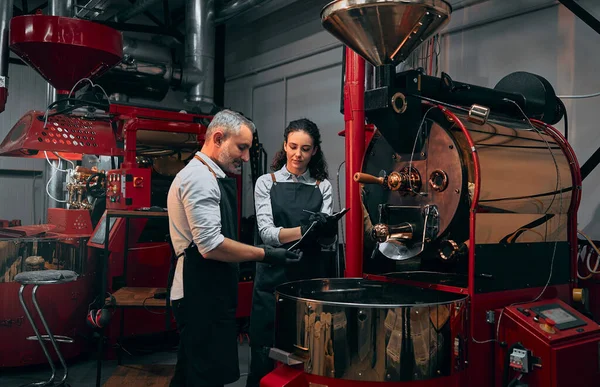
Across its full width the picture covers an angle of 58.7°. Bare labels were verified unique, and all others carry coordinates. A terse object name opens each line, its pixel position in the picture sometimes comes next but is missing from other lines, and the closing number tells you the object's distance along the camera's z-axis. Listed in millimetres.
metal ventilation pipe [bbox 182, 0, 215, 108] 5547
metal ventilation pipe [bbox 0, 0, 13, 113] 4184
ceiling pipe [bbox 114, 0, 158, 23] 5715
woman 2445
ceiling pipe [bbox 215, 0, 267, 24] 5395
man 1903
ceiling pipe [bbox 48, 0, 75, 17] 4941
